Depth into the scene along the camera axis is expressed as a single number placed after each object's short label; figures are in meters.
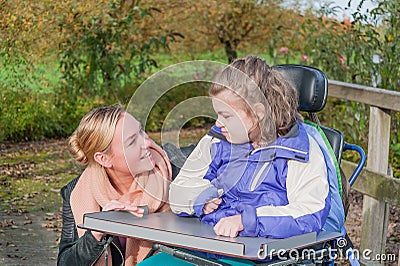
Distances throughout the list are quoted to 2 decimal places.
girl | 2.83
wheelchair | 3.40
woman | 3.08
